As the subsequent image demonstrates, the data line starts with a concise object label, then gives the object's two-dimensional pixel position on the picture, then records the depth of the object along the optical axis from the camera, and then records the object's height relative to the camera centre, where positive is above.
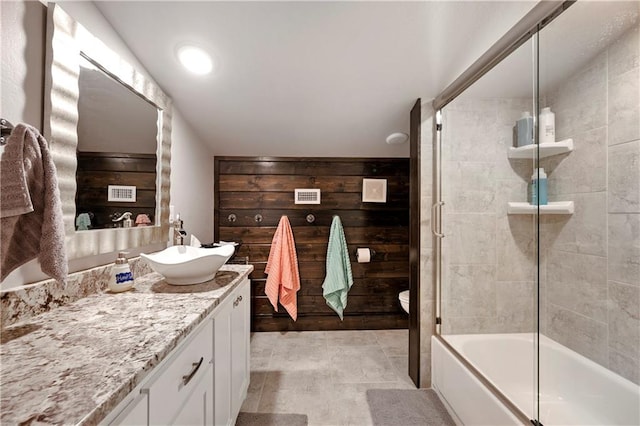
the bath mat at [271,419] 1.45 -1.18
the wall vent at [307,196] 2.66 +0.21
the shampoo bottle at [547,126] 1.43 +0.53
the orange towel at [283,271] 2.48 -0.55
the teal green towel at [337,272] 2.52 -0.55
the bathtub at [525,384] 1.20 -0.88
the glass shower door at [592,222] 1.20 -0.01
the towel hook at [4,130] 0.71 +0.24
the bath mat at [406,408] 1.47 -1.17
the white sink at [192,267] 1.11 -0.23
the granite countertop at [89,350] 0.44 -0.33
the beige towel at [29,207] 0.64 +0.01
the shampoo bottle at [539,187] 1.50 +0.19
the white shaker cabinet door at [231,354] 1.10 -0.70
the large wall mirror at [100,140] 0.94 +0.33
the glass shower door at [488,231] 1.61 -0.09
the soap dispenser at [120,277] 1.09 -0.27
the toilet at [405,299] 2.22 -0.74
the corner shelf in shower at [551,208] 1.46 +0.07
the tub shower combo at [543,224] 1.21 -0.03
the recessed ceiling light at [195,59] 1.41 +0.89
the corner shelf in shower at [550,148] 1.44 +0.41
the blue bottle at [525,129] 1.50 +0.54
